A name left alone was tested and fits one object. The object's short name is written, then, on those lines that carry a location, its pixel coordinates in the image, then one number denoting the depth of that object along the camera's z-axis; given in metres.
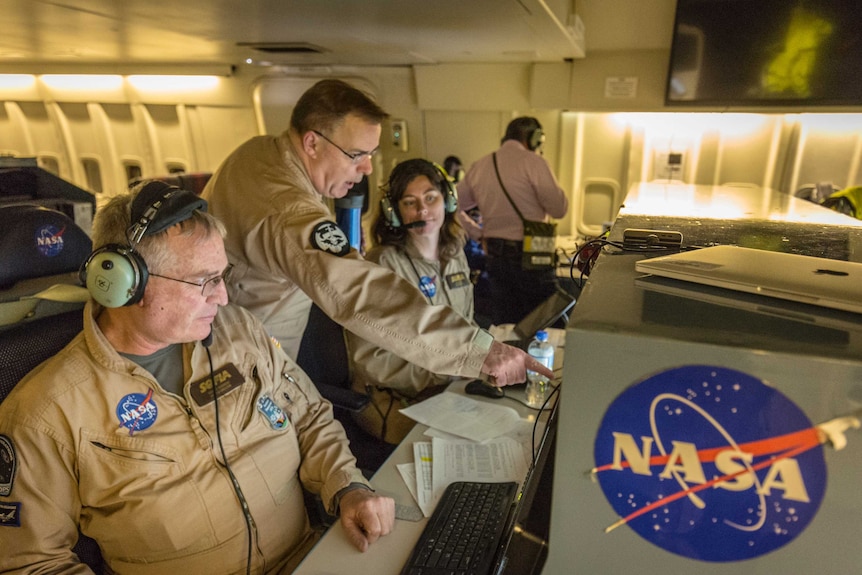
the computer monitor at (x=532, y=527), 0.72
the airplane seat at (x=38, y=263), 1.30
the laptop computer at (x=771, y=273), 0.65
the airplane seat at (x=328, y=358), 2.06
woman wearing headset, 2.00
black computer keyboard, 1.08
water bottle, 1.75
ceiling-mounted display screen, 3.12
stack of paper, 1.37
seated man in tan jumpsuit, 1.10
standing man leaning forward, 1.43
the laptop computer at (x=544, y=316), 1.98
